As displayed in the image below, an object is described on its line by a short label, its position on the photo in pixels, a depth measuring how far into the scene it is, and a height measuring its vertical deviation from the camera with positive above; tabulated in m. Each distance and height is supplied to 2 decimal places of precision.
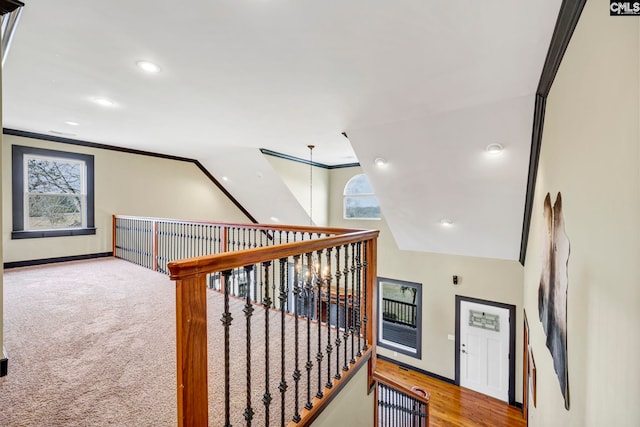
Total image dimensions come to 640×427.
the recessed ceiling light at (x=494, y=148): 3.20 +0.77
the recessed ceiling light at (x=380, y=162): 4.13 +0.79
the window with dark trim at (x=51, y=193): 4.29 +0.34
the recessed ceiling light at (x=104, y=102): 3.08 +1.29
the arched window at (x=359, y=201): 6.78 +0.32
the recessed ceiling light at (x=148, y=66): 2.29 +1.26
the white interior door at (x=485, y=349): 5.12 -2.64
